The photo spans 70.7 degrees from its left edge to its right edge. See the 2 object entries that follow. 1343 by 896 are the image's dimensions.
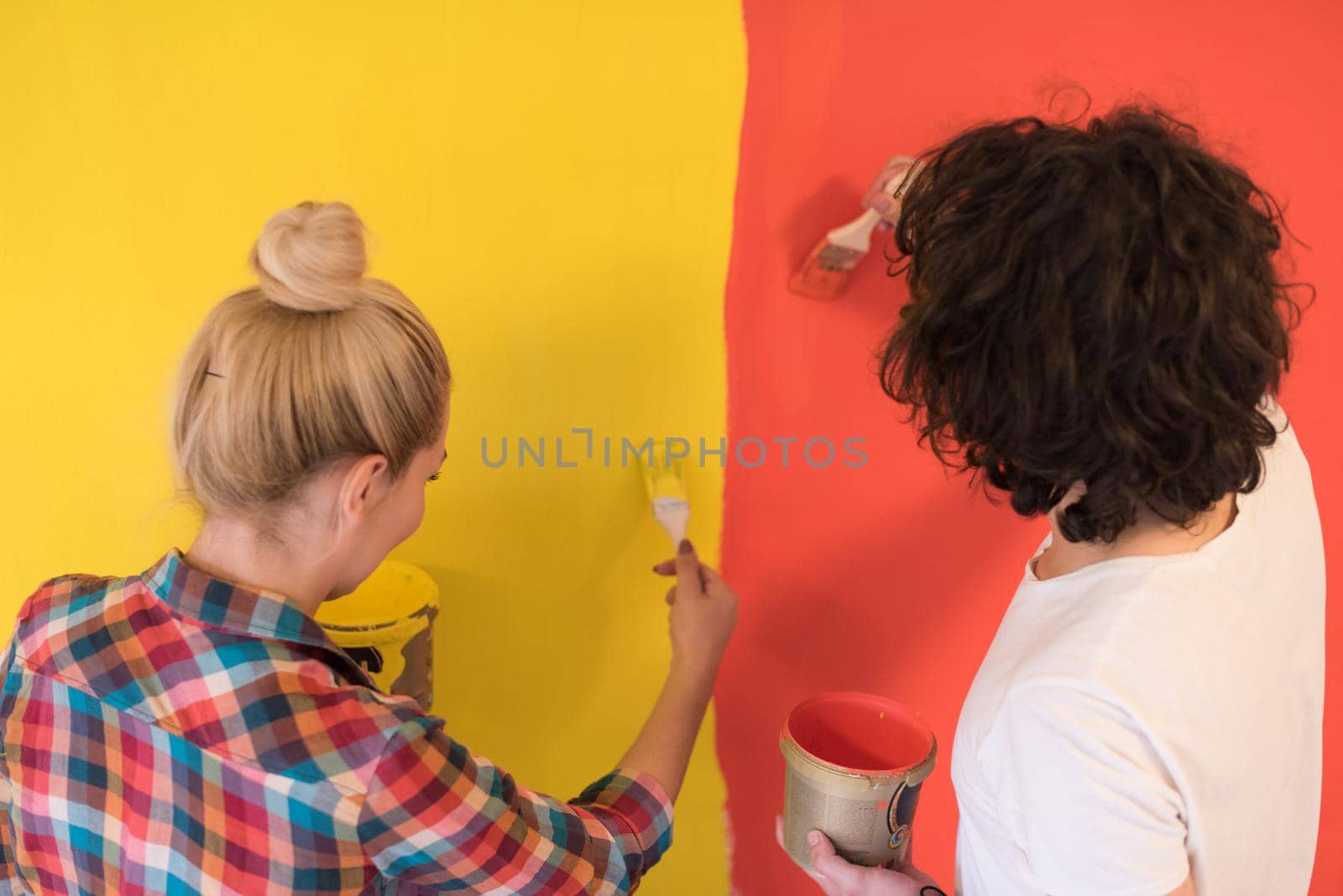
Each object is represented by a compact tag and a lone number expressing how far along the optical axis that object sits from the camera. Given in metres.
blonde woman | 0.65
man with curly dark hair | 0.58
